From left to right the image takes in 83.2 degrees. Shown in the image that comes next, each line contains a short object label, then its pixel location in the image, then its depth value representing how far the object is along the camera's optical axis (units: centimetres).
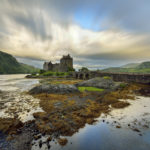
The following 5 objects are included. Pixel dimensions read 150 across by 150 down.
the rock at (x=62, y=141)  599
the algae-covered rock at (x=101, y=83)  2690
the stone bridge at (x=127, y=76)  2959
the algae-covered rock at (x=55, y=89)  2139
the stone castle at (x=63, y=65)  10397
